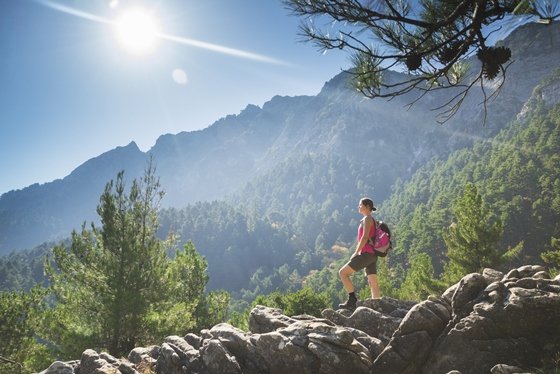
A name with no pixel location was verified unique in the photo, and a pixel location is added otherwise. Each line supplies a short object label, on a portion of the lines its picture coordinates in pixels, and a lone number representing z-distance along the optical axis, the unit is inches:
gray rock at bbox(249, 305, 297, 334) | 298.5
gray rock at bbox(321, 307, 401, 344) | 279.4
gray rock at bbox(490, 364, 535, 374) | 174.8
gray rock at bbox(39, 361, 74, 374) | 277.3
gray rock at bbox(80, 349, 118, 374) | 262.6
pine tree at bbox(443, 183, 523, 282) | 813.2
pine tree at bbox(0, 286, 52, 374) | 588.1
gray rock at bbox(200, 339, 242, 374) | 245.1
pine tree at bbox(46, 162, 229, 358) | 479.5
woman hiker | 301.4
